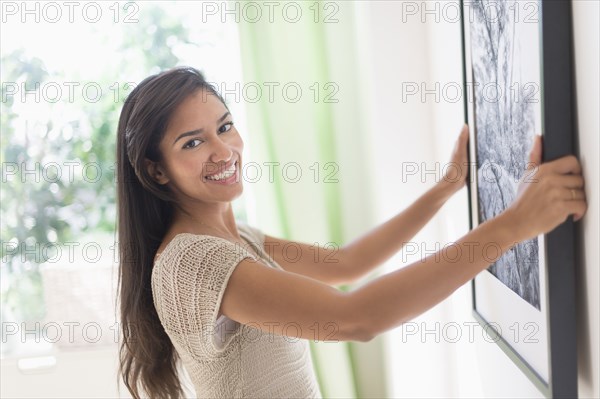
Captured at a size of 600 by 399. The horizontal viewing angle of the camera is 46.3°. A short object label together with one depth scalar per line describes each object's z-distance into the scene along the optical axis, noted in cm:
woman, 113
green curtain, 229
